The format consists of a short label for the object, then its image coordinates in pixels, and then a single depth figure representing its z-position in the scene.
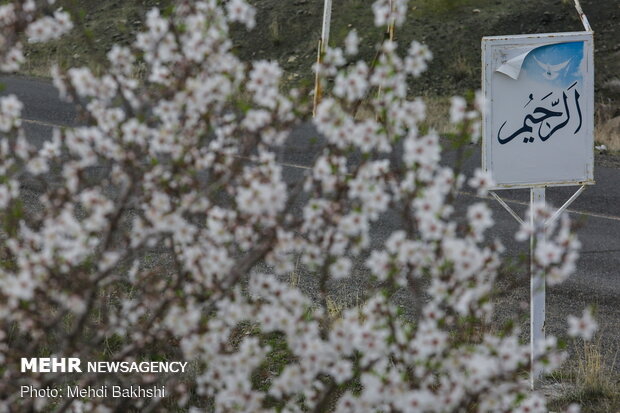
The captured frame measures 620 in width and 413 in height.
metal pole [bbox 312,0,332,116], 26.02
